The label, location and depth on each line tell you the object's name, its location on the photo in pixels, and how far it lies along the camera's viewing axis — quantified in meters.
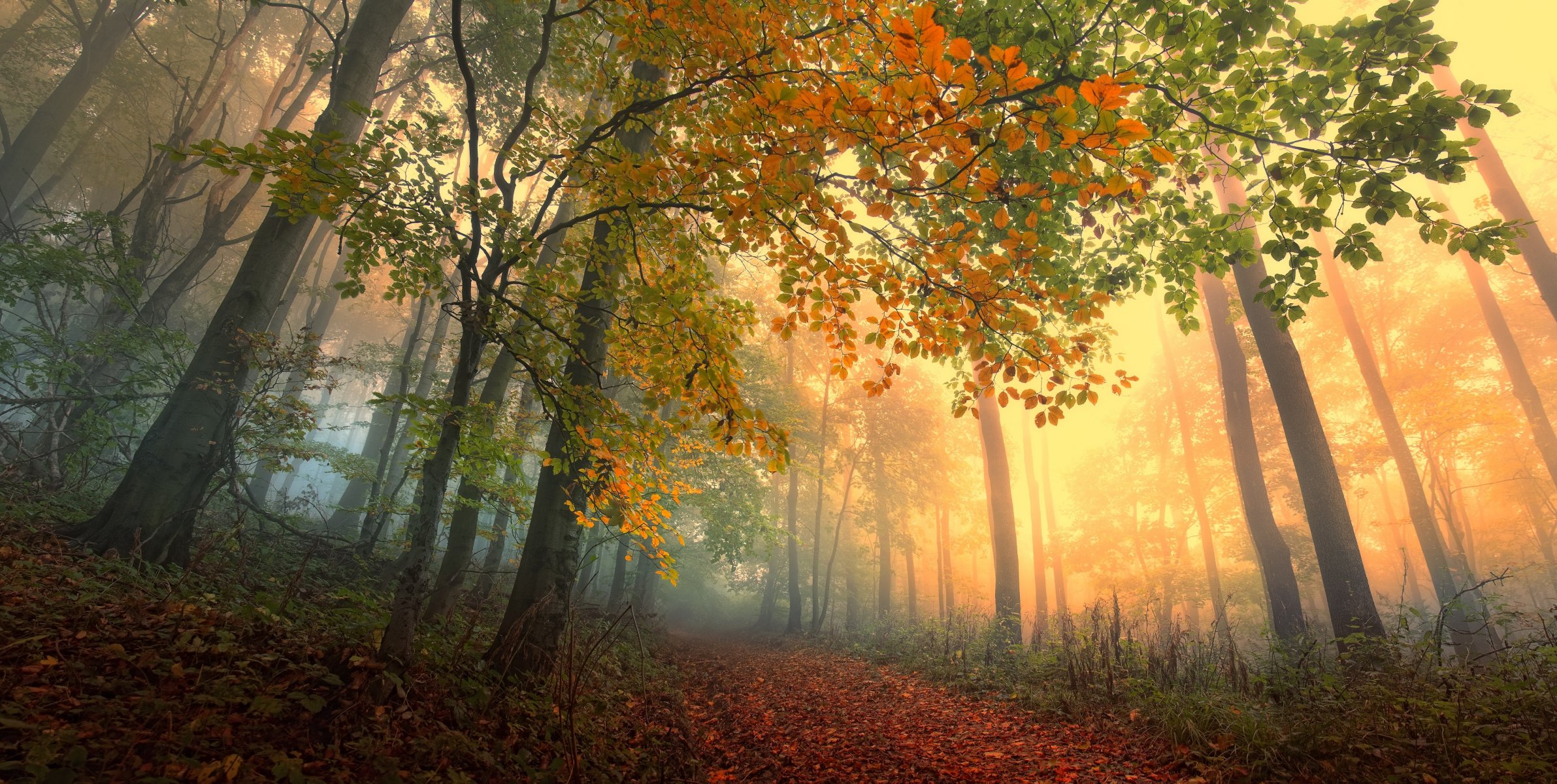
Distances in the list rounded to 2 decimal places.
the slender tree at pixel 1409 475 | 13.30
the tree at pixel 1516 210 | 9.04
